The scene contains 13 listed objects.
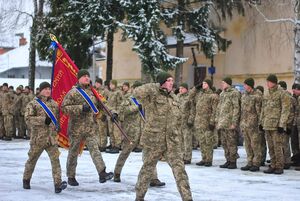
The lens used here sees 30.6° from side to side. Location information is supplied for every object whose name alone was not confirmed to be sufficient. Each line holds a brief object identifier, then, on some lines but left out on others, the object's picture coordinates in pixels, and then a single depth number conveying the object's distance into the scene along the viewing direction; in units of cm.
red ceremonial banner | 1102
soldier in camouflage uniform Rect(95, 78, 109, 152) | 1575
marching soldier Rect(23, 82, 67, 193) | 884
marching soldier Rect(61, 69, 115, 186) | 921
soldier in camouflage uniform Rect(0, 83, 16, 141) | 1967
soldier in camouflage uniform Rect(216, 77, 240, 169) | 1197
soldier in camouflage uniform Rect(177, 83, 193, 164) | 1288
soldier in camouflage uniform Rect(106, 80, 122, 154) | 1555
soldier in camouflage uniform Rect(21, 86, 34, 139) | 1998
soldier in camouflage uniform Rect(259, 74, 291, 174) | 1116
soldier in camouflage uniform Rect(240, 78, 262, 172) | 1171
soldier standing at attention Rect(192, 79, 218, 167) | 1238
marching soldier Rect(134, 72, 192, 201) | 763
